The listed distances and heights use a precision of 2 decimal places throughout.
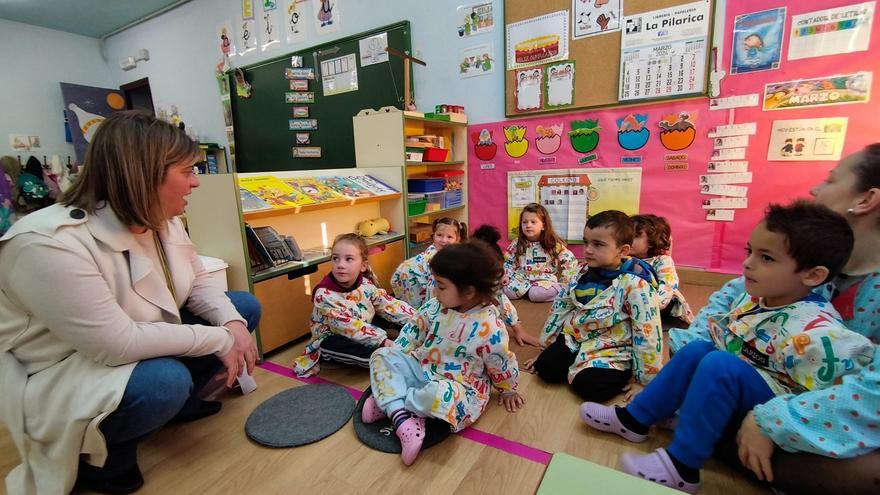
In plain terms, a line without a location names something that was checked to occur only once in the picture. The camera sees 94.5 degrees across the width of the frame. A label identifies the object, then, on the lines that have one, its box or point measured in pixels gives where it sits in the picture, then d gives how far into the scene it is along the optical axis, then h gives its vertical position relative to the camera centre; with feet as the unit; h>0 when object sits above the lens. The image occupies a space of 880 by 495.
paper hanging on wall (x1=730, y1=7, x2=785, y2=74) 7.88 +2.36
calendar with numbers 8.48 +2.40
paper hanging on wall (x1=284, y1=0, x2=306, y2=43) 13.44 +4.99
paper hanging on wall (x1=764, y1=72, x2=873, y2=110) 7.46 +1.29
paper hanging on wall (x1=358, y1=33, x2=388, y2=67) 12.07 +3.67
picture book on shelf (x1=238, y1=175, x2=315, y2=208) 7.01 -0.27
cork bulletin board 9.29 +2.48
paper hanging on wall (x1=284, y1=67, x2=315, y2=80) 13.61 +3.41
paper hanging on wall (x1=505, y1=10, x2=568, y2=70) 9.77 +3.12
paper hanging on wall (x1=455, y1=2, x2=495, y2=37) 10.55 +3.92
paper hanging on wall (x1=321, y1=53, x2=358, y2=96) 12.75 +3.13
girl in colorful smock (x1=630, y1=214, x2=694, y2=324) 7.26 -1.68
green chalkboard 12.19 +2.24
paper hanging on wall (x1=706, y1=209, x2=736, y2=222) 8.93 -1.13
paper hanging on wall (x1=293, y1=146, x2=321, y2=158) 14.16 +0.82
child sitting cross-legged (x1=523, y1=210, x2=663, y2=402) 5.16 -2.03
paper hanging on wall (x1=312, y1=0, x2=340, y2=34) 12.76 +4.96
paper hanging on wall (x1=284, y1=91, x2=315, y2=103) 13.80 +2.65
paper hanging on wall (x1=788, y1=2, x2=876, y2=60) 7.28 +2.33
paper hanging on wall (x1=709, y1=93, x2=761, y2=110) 8.25 +1.24
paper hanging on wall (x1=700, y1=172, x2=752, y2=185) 8.64 -0.32
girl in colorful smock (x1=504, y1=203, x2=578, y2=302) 9.21 -2.08
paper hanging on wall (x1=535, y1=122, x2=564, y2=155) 10.39 +0.75
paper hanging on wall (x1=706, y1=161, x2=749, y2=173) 8.64 -0.08
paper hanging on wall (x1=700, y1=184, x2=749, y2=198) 8.72 -0.58
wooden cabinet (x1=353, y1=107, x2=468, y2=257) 9.92 +0.75
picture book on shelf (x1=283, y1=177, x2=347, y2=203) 7.82 -0.28
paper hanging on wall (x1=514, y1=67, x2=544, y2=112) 10.23 +2.01
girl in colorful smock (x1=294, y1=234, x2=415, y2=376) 6.07 -2.12
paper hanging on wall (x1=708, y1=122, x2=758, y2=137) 8.39 +0.68
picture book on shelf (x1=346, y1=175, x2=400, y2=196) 9.32 -0.26
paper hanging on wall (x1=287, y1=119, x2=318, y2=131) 13.96 +1.74
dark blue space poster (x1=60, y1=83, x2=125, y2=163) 16.58 +3.05
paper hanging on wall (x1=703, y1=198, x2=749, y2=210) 8.76 -0.87
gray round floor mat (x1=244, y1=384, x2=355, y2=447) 4.70 -2.96
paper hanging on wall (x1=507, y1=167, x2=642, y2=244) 9.95 -0.65
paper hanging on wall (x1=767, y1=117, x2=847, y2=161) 7.75 +0.41
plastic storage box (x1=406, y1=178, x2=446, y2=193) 10.75 -0.34
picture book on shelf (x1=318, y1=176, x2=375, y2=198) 8.52 -0.27
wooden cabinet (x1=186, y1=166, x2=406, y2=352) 6.46 -1.25
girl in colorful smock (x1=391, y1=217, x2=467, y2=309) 8.06 -1.98
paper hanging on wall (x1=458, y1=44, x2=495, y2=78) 10.78 +2.89
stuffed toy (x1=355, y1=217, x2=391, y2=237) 9.51 -1.25
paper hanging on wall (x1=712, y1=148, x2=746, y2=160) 8.61 +0.20
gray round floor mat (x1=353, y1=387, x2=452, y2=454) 4.47 -2.95
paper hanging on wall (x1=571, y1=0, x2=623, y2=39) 9.15 +3.37
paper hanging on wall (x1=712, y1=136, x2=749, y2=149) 8.52 +0.44
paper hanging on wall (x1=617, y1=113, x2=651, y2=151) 9.38 +0.79
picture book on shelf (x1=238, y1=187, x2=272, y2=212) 6.53 -0.40
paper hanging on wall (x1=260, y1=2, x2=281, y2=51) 13.93 +5.00
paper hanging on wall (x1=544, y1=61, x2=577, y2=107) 9.87 +2.04
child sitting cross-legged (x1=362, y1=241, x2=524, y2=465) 4.48 -2.25
